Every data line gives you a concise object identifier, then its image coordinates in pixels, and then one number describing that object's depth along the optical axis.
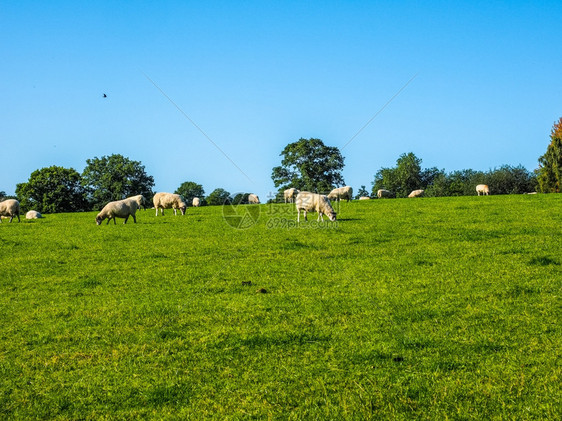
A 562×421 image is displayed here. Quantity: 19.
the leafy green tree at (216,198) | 130.62
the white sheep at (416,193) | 75.03
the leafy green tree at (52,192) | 86.81
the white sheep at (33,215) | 46.09
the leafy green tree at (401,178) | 137.00
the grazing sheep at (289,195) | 52.66
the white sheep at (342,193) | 49.75
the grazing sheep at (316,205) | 27.42
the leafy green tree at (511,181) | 114.81
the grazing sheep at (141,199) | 44.16
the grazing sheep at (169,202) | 36.72
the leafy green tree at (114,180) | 95.31
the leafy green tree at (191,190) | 155.38
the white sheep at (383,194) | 71.57
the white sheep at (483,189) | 61.03
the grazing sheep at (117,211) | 30.19
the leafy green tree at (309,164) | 95.25
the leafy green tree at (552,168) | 73.25
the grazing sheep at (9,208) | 35.91
